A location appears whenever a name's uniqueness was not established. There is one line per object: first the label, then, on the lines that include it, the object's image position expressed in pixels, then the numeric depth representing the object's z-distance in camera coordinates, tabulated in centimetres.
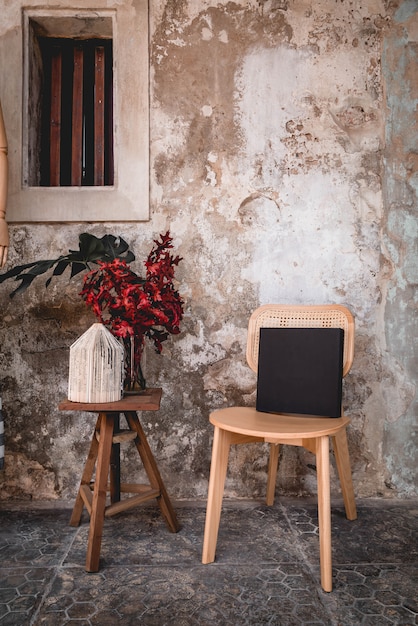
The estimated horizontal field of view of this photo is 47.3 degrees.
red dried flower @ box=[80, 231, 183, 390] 197
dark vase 215
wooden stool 185
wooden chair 172
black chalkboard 208
